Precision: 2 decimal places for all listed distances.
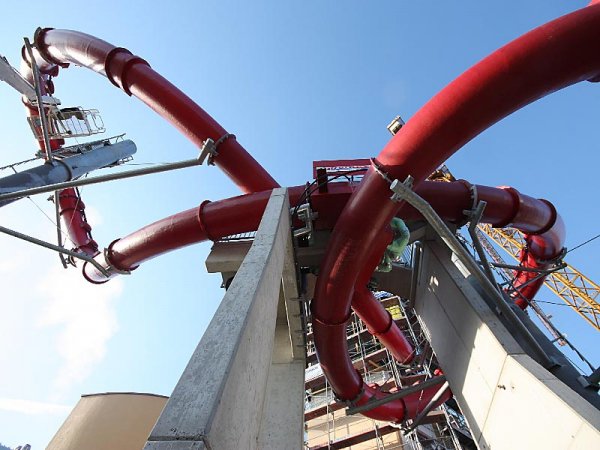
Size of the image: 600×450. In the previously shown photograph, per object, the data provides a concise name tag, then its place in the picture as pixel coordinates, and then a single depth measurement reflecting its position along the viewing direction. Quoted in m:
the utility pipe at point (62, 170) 4.26
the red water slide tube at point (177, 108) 5.82
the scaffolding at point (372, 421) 11.41
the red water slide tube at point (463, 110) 3.68
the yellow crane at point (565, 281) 23.23
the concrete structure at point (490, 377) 3.02
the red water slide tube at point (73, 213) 9.10
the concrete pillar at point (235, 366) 1.43
